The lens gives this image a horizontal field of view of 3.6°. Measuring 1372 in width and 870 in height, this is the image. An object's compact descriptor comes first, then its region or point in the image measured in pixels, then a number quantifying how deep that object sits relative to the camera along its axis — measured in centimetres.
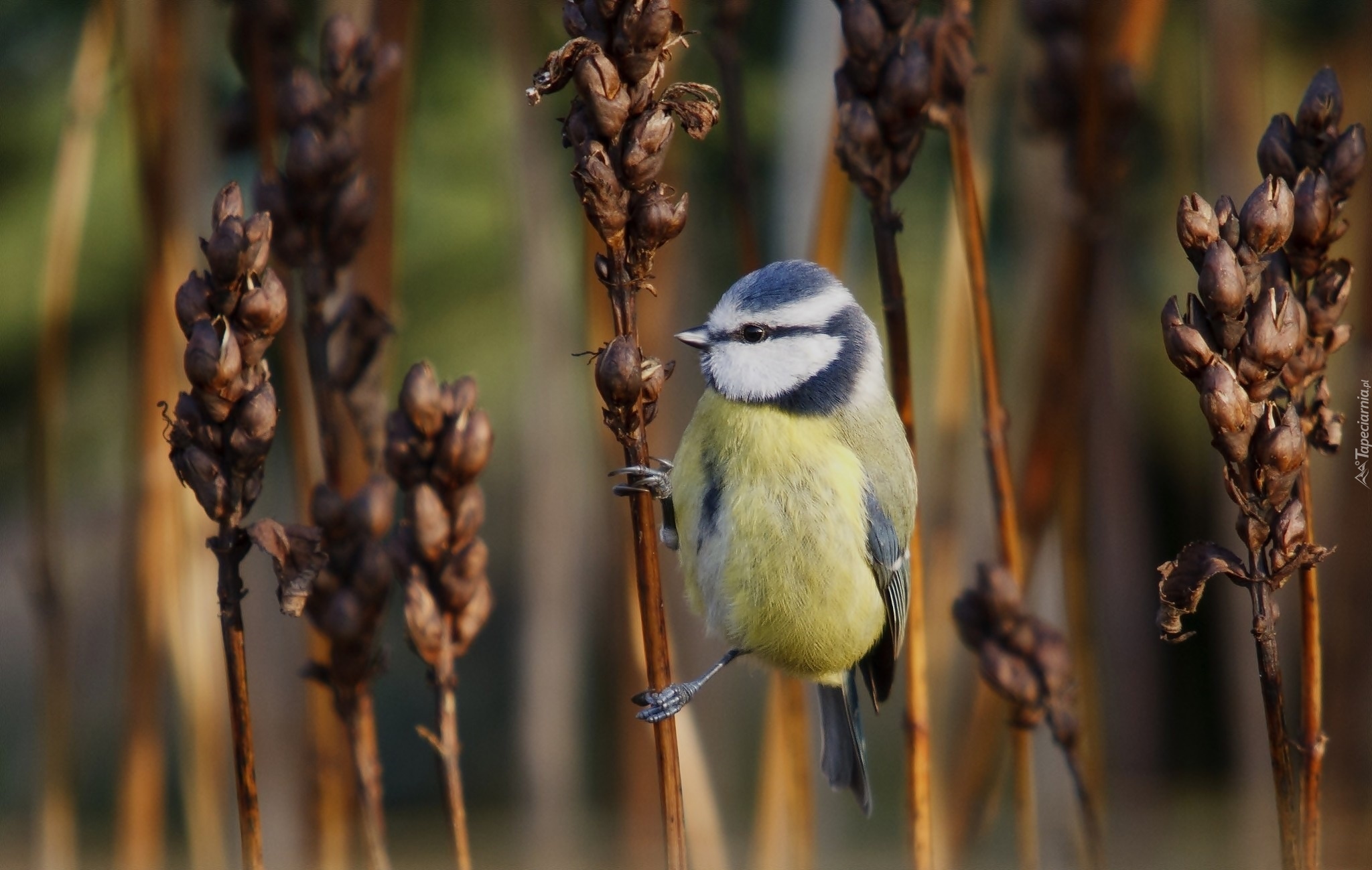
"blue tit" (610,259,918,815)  399
